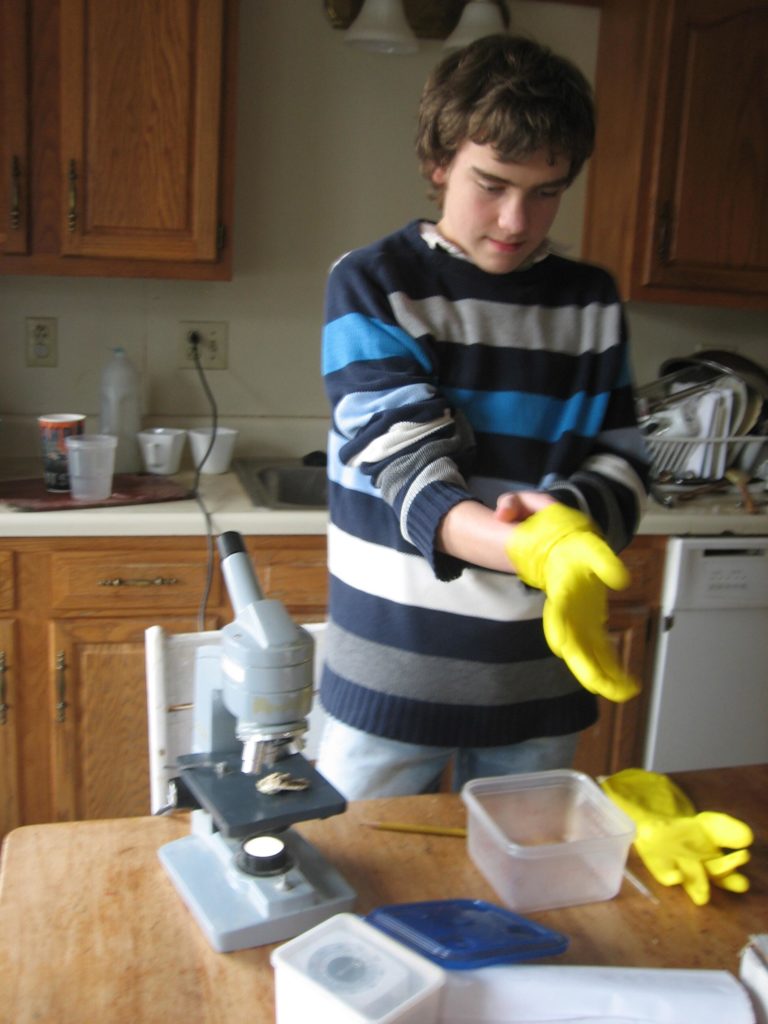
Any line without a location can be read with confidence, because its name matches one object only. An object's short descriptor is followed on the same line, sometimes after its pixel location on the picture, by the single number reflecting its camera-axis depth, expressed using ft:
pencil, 3.28
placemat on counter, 6.32
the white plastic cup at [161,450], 7.33
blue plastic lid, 2.48
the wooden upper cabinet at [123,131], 6.43
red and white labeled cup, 6.62
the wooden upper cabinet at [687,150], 7.29
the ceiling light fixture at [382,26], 6.95
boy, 3.48
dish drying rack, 7.55
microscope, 2.65
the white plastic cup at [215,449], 7.57
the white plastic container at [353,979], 2.12
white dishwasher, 7.07
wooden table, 2.45
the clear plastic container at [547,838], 2.90
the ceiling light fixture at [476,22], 7.36
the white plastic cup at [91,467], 6.51
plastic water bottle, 7.41
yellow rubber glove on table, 3.03
